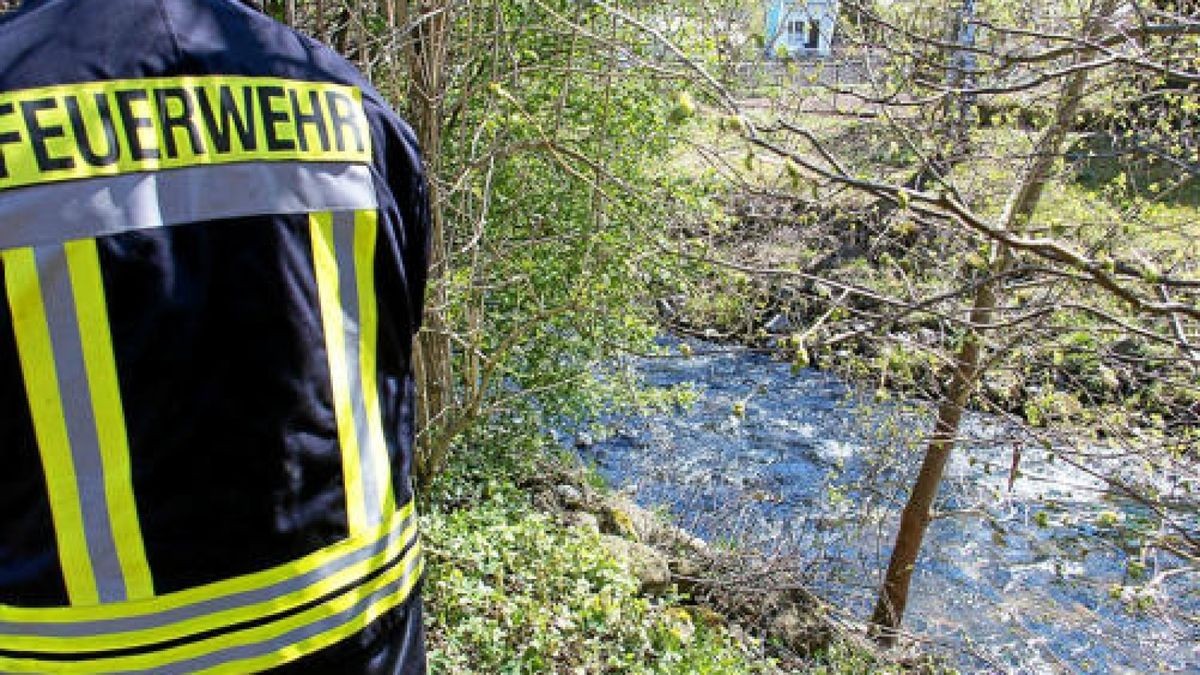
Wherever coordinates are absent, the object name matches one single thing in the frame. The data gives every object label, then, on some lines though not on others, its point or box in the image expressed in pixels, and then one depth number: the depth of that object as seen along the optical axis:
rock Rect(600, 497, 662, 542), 6.07
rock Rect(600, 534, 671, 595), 5.13
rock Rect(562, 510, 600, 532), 5.45
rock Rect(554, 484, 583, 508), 6.05
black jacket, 1.11
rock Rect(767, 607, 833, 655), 5.72
